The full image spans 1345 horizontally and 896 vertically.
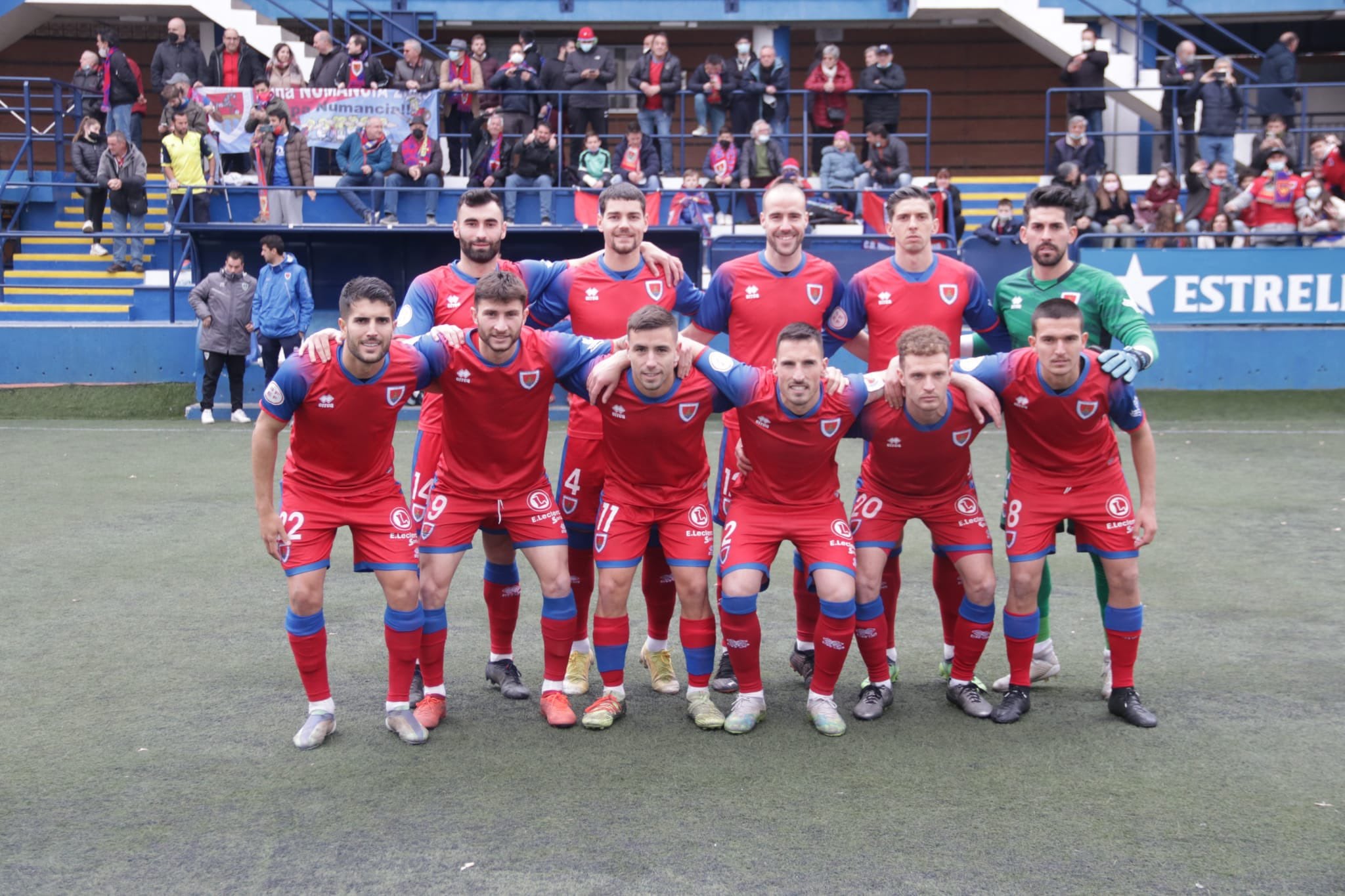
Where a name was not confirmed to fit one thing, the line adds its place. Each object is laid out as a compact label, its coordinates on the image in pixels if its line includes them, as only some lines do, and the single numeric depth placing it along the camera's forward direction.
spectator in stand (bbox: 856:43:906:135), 19.94
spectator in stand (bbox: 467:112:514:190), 18.42
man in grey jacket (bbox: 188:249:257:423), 14.95
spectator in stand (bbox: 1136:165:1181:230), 17.77
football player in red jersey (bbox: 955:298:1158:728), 5.68
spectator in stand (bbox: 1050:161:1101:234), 16.92
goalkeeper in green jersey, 5.98
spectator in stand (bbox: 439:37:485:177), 19.77
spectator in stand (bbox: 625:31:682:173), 19.83
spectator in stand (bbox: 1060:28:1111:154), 20.30
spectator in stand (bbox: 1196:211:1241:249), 16.78
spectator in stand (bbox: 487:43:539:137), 19.50
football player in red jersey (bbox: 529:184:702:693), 6.25
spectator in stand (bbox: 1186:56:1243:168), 19.23
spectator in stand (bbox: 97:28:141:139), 19.59
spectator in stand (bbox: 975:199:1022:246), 16.70
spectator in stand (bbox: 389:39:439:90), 19.66
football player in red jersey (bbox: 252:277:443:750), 5.36
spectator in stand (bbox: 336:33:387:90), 19.48
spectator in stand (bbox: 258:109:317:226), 18.22
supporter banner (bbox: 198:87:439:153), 18.91
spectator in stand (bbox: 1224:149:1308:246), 16.53
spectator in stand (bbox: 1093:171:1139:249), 17.20
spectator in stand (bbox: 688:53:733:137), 20.08
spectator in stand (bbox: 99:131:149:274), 18.30
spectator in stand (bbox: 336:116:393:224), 18.42
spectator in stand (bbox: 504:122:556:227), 18.02
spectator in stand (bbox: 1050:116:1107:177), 18.98
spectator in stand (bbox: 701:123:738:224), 18.83
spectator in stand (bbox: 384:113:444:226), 18.44
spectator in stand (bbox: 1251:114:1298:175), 17.73
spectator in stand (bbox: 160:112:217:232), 18.22
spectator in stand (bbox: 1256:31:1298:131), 20.55
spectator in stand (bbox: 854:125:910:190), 18.67
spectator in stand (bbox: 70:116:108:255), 18.44
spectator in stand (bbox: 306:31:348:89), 19.50
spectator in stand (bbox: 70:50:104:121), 20.00
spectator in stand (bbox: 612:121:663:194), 18.56
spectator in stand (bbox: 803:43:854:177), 20.19
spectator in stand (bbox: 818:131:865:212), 18.80
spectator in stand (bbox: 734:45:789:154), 20.08
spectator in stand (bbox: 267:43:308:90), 19.33
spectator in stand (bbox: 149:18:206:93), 19.91
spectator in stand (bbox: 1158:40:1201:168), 20.00
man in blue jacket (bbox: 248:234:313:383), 15.00
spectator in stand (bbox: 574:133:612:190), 18.55
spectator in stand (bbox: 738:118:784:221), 18.70
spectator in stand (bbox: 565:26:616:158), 19.81
